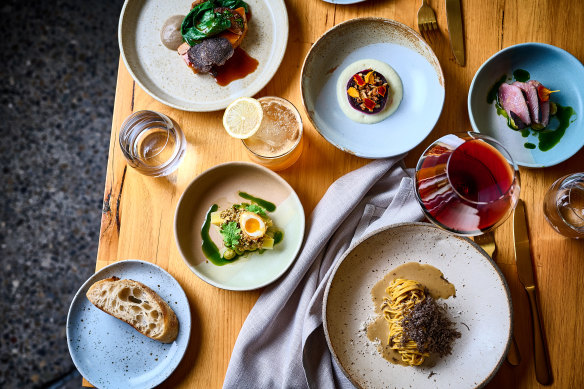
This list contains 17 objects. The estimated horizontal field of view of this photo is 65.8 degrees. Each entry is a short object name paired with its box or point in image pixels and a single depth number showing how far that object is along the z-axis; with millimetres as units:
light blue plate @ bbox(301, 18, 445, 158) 1500
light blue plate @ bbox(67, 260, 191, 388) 1487
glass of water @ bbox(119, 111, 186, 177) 1498
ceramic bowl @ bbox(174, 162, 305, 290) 1499
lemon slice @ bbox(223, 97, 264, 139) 1439
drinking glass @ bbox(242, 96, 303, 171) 1509
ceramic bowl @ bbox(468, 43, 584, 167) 1438
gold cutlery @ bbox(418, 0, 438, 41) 1522
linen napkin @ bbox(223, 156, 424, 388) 1435
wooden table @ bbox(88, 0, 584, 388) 1427
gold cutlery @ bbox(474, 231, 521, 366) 1433
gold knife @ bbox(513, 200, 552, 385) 1396
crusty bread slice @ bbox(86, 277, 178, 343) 1440
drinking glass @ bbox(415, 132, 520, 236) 1130
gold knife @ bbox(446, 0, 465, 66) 1516
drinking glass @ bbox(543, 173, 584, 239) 1427
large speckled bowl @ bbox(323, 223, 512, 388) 1354
